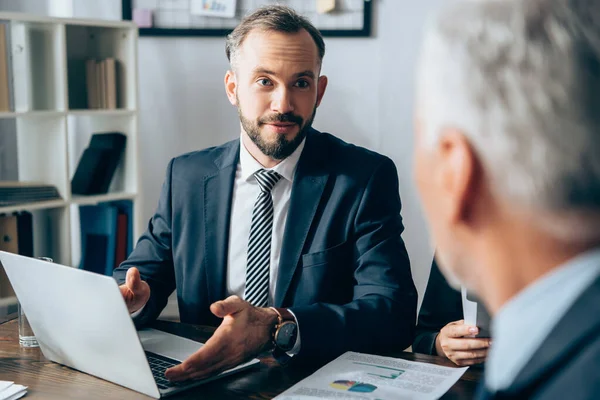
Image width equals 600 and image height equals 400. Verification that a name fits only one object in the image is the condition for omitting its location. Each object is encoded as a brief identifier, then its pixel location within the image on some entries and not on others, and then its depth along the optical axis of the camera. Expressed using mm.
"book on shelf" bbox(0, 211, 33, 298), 2949
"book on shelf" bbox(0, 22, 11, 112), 2879
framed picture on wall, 3352
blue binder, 3244
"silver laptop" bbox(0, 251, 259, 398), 1134
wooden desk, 1181
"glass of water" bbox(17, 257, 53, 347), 1457
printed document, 1125
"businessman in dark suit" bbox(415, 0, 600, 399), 542
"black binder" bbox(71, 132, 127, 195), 3189
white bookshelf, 2979
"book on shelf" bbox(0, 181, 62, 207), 2920
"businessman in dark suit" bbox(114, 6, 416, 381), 1732
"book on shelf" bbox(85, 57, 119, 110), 3160
